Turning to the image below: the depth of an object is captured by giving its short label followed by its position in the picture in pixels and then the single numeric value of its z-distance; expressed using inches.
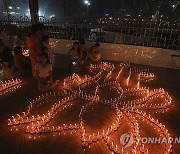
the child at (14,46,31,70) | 322.3
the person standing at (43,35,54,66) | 302.2
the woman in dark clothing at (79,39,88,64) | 360.4
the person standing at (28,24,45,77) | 292.5
